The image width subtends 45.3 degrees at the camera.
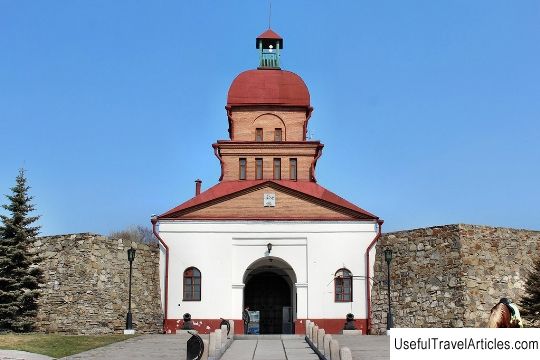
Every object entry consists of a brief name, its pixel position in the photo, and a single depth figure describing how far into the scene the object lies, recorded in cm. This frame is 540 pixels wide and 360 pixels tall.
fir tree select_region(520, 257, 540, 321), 2469
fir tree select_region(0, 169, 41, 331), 2611
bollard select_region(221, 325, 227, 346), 2100
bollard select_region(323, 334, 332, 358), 1642
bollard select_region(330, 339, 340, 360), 1465
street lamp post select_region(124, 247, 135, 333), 2820
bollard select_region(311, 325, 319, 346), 2120
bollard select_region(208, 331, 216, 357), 1693
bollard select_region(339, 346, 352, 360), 1320
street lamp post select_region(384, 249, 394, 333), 2908
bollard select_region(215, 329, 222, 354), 1850
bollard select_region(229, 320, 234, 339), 2549
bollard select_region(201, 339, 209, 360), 1487
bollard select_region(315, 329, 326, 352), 1911
